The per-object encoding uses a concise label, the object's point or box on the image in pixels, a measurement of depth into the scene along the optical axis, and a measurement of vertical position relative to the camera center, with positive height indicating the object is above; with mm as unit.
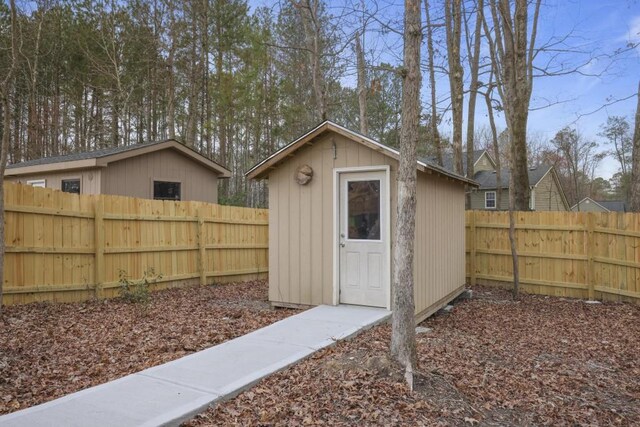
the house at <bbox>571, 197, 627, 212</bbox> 36650 +1030
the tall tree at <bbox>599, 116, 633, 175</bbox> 28062 +5314
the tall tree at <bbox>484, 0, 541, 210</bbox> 10617 +3484
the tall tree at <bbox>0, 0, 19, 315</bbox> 5902 +1111
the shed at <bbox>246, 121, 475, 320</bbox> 6570 -22
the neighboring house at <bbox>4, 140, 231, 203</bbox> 11016 +1368
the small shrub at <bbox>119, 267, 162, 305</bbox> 7470 -1161
